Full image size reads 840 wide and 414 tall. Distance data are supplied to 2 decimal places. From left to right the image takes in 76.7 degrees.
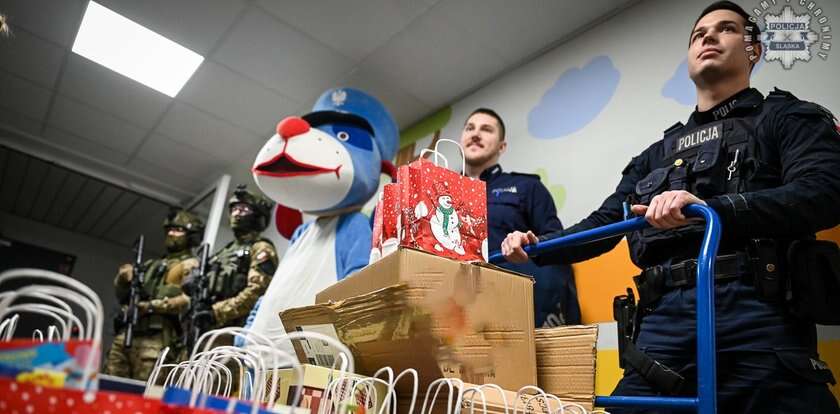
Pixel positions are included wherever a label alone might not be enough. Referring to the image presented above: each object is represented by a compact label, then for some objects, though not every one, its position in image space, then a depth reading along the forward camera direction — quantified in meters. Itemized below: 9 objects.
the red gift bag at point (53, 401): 0.40
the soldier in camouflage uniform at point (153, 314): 2.79
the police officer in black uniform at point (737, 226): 0.89
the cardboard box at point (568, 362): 0.90
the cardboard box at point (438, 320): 0.80
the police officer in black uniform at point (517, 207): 1.59
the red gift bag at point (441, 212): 0.95
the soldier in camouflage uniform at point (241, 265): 2.38
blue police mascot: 1.67
